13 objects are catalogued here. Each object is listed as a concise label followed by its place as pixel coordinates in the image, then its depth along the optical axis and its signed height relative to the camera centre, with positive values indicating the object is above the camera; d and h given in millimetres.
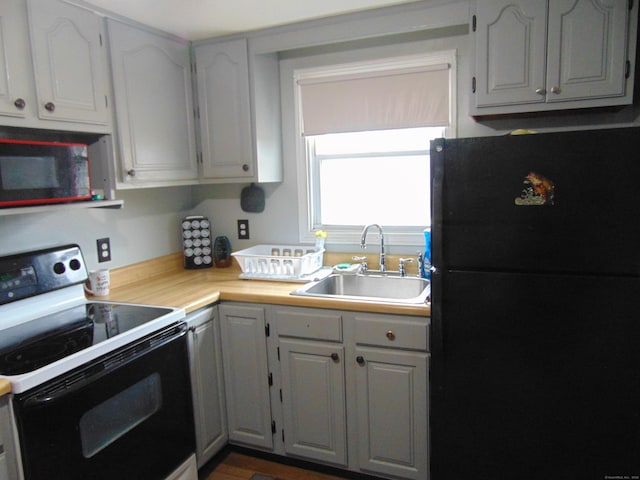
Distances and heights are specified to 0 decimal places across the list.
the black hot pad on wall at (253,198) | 2875 -24
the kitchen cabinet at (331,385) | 2014 -877
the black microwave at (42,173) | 1646 +105
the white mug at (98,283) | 2273 -399
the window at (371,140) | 2438 +281
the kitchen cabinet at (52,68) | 1697 +516
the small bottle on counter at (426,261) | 2340 -363
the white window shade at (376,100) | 2410 +477
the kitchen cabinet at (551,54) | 1860 +529
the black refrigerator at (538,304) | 1572 -418
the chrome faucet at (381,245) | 2521 -292
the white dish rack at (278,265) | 2484 -383
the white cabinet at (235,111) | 2545 +454
